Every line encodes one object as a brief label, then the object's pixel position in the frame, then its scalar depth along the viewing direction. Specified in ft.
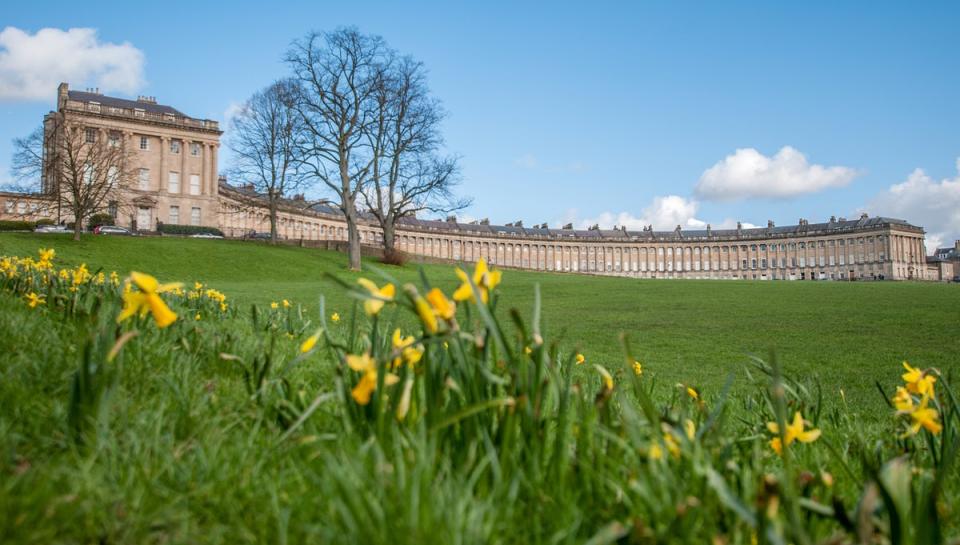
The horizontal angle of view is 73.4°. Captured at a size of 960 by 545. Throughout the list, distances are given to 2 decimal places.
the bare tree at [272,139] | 133.90
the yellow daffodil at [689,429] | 6.44
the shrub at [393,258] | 132.26
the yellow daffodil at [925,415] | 6.77
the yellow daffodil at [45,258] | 18.57
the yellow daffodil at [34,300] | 11.97
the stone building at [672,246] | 319.14
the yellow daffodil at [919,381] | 7.06
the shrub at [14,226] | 142.41
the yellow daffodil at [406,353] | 6.90
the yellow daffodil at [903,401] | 7.46
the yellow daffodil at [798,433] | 6.55
